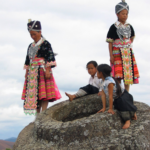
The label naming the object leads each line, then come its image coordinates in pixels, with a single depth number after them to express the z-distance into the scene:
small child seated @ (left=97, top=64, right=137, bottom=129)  3.21
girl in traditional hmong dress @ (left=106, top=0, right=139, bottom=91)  4.41
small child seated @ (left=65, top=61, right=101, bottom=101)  4.11
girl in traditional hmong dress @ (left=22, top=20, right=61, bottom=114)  4.35
